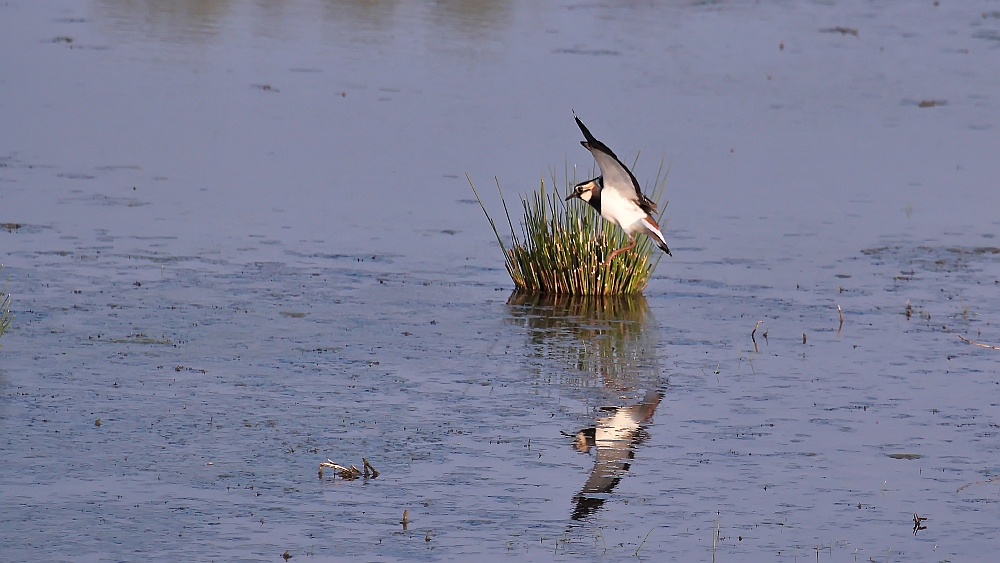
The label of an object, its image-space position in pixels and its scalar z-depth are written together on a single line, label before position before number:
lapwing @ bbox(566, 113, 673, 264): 21.03
